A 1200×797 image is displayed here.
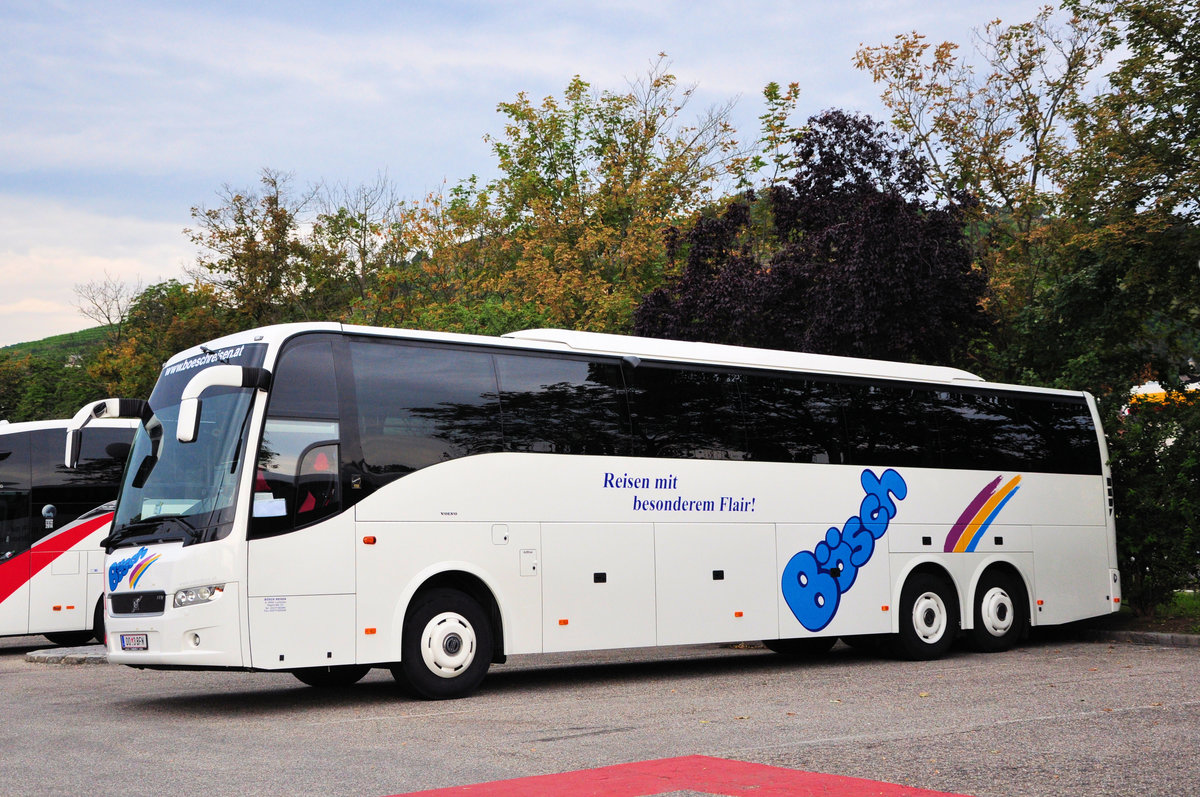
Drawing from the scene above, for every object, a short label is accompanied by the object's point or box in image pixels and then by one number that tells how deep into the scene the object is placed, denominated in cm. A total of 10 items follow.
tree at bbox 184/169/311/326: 3997
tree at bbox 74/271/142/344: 5607
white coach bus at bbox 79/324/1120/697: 1073
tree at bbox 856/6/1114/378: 2625
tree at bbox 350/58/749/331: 3363
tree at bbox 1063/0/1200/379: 1731
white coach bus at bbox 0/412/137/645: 1889
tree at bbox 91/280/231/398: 4191
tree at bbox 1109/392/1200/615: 1761
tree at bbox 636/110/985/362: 2022
